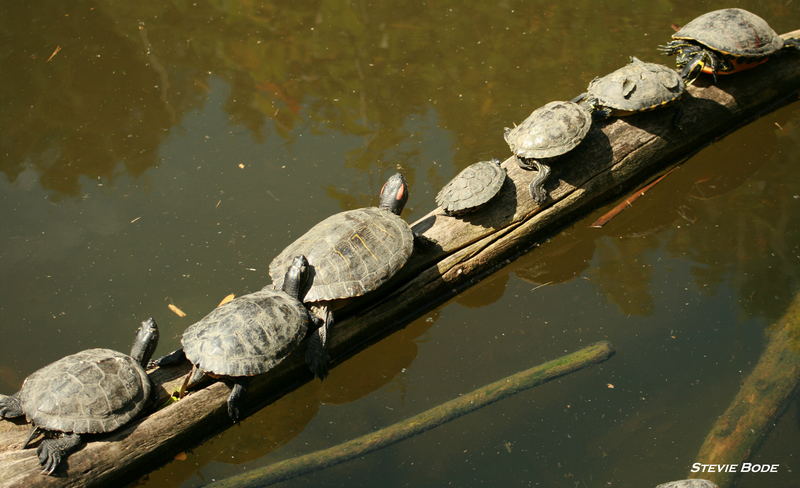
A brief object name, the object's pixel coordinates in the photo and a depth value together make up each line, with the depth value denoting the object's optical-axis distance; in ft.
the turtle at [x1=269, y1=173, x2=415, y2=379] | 13.96
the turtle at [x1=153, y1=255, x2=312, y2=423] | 12.74
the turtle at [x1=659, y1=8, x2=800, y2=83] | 18.52
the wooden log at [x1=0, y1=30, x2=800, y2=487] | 12.51
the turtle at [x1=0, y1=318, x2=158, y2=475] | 11.94
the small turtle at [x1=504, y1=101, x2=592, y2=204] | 16.16
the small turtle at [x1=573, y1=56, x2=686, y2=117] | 17.11
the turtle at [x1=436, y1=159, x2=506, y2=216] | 15.53
